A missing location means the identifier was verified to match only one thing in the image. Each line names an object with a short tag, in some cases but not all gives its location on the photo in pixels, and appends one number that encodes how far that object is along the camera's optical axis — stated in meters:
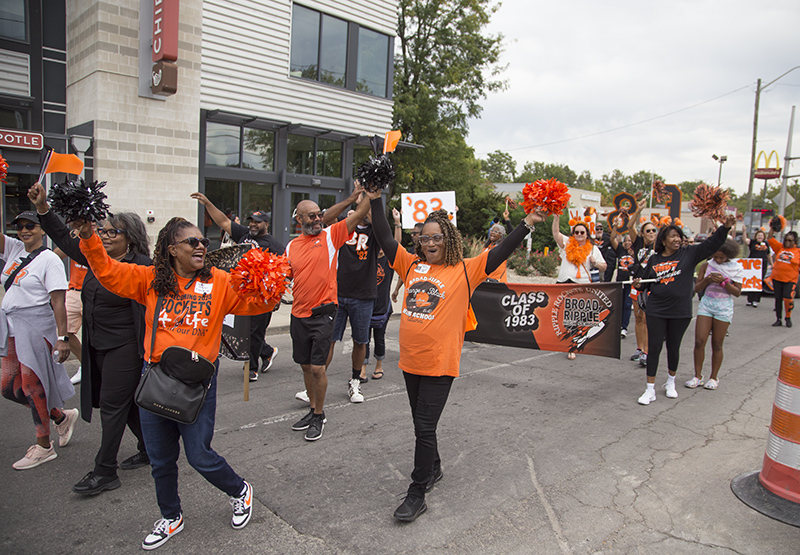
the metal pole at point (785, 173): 31.25
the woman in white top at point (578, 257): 8.29
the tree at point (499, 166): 84.31
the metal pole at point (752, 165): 32.34
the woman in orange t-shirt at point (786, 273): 12.32
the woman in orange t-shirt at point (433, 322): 3.66
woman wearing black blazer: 3.84
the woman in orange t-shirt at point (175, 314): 3.18
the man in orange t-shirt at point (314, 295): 4.97
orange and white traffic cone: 3.97
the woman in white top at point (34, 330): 4.29
